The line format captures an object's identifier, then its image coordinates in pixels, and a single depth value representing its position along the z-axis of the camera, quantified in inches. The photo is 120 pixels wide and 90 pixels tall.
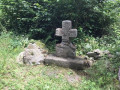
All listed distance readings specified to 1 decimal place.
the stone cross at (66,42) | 145.3
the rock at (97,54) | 149.9
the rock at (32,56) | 146.2
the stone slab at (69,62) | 139.1
